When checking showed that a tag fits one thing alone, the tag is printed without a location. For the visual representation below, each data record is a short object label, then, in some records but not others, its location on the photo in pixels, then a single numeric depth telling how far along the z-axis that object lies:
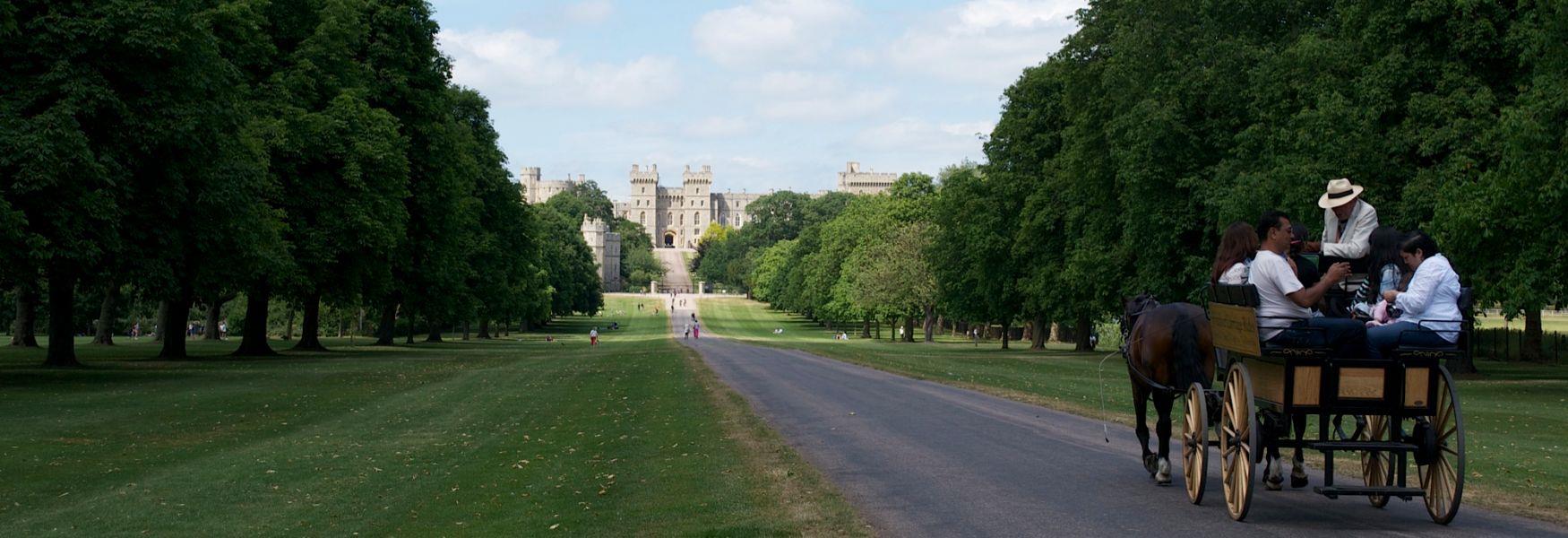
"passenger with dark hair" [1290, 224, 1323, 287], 11.74
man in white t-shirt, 10.62
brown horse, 12.88
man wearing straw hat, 11.43
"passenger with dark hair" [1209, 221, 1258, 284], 12.09
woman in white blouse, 10.45
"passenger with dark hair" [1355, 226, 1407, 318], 11.16
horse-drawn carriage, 10.30
